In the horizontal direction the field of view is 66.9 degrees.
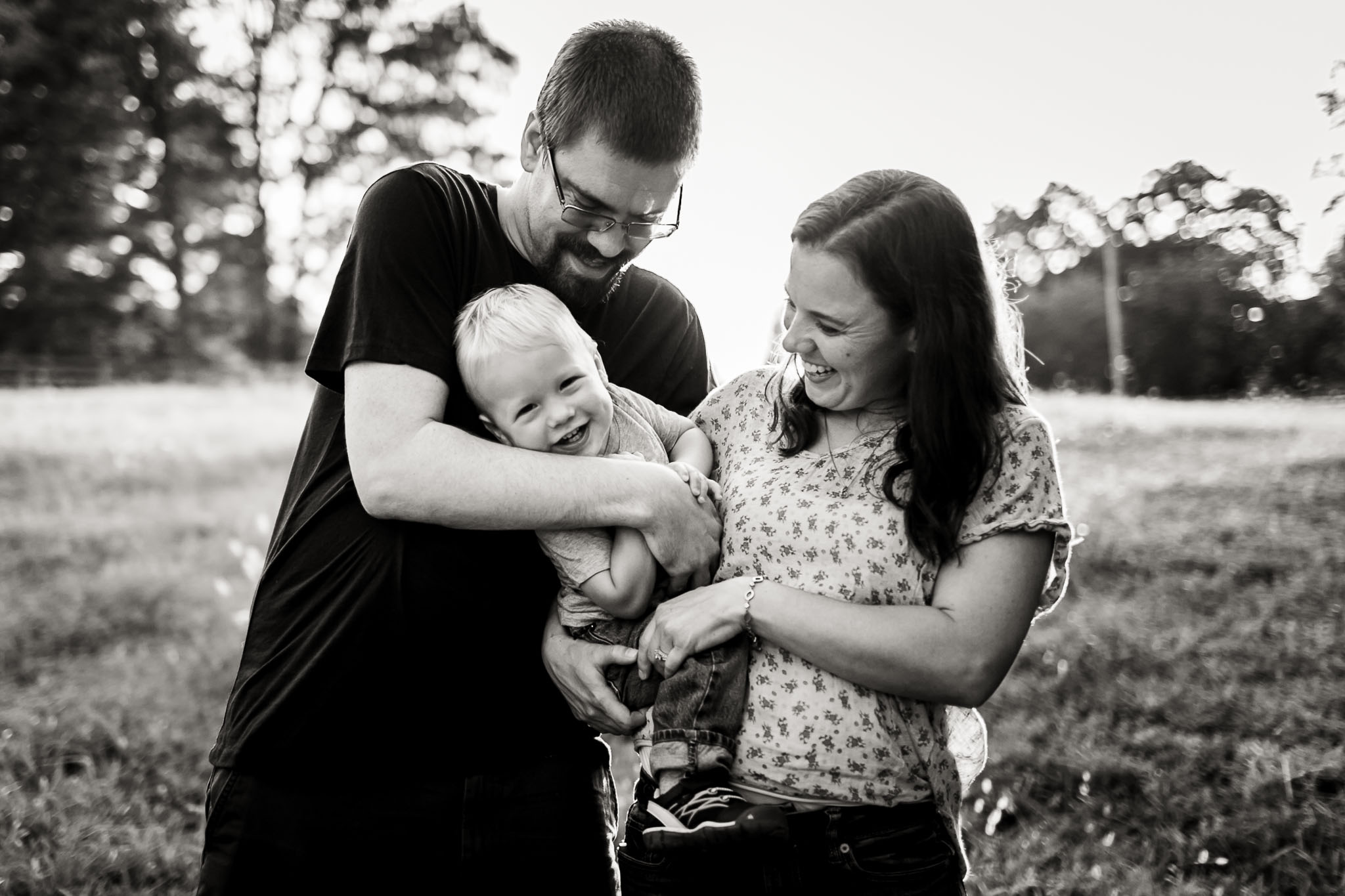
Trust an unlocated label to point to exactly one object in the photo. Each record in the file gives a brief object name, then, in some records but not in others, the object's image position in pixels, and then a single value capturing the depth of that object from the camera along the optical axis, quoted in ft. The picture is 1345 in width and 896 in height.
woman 6.15
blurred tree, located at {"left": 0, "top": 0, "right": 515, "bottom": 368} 69.72
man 6.16
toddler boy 6.33
